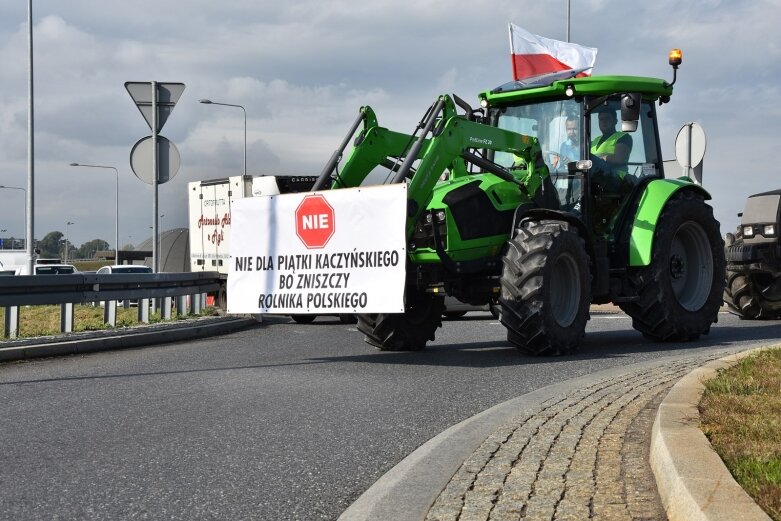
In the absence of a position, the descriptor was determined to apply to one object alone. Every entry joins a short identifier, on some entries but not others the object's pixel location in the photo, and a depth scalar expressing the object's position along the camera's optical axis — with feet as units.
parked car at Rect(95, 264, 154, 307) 112.57
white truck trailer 81.25
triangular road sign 52.29
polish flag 51.52
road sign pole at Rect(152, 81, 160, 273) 52.65
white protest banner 33.78
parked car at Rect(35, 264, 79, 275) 107.04
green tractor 34.86
